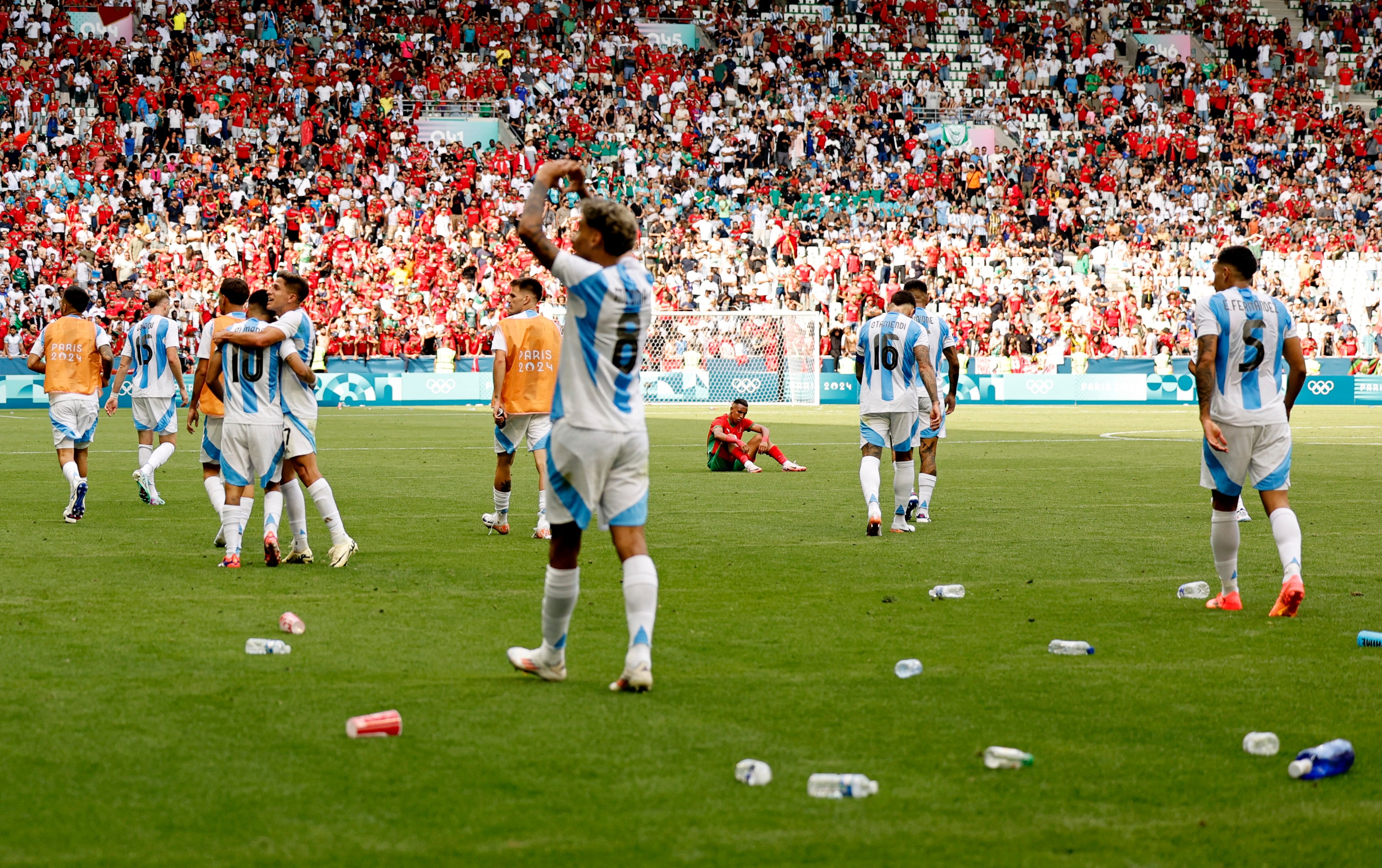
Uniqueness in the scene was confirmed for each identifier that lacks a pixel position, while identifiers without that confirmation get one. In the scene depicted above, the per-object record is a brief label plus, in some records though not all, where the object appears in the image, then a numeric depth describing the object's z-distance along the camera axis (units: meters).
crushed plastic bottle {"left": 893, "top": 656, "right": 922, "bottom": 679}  12.70
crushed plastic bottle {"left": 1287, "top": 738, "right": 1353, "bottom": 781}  9.62
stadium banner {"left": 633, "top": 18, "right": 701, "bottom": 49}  99.44
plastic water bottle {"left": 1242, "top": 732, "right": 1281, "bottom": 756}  10.22
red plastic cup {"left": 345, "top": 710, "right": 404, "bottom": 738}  10.27
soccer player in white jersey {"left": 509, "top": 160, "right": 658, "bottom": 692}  11.59
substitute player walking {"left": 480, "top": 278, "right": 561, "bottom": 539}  23.03
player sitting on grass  36.78
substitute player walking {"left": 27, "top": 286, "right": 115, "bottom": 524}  27.09
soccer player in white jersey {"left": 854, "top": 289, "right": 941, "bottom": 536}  23.72
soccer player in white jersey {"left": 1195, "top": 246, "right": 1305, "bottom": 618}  16.08
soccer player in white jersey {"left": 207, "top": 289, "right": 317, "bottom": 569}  18.78
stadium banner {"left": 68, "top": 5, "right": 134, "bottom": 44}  90.19
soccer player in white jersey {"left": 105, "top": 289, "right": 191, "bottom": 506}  28.28
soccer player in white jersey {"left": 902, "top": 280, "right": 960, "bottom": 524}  24.64
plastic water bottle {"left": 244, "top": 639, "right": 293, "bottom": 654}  13.31
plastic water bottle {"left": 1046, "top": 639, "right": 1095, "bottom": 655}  13.81
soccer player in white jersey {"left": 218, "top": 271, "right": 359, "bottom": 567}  18.83
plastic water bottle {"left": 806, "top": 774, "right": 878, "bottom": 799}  9.09
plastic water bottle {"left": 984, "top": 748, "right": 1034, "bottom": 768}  9.77
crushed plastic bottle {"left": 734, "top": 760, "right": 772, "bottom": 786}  9.31
